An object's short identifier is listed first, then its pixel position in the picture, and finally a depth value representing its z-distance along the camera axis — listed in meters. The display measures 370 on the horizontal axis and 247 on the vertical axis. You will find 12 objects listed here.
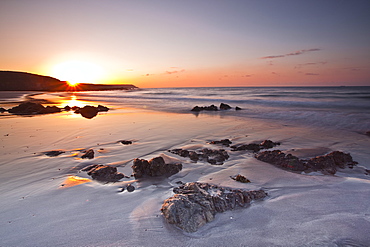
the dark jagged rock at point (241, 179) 3.78
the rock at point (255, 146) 5.83
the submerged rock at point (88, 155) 5.08
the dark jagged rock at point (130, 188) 3.43
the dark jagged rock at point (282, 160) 4.43
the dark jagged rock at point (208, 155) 4.87
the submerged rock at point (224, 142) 6.34
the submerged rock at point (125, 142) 6.33
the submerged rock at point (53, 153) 5.27
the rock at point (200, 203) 2.43
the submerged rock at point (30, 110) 13.88
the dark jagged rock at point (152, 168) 4.00
